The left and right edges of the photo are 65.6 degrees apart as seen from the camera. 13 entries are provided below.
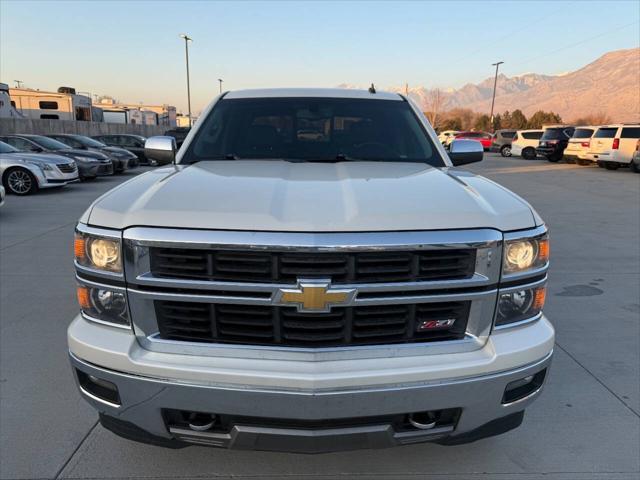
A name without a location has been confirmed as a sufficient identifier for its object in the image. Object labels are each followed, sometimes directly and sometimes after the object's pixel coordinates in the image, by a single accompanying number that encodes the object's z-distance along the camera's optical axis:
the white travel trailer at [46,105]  31.22
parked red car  36.50
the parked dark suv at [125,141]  21.77
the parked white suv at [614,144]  19.00
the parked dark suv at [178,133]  23.52
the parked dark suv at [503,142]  32.75
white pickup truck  1.85
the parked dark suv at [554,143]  26.17
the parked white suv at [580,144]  21.84
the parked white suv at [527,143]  28.64
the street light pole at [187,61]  42.45
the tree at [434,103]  82.91
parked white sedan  12.01
